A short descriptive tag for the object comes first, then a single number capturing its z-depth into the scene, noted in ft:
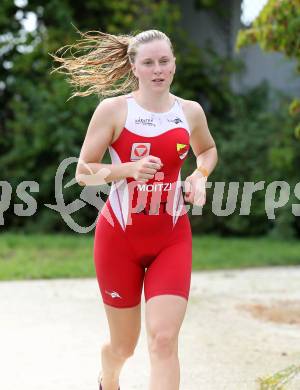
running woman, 25.88
